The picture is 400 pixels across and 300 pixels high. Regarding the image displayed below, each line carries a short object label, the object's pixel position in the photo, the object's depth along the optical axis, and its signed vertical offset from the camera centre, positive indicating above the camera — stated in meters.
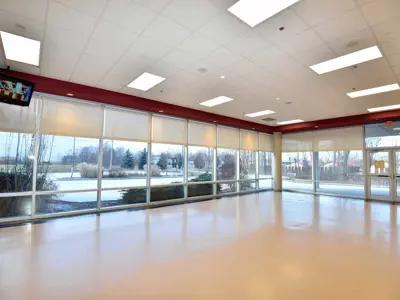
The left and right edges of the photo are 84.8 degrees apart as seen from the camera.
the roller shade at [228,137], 10.06 +1.15
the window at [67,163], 5.95 -0.07
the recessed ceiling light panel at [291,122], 10.50 +1.98
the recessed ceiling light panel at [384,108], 7.67 +1.98
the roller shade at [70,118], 5.90 +1.21
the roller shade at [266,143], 12.05 +1.08
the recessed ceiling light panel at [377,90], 5.73 +2.00
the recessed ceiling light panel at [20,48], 3.78 +2.10
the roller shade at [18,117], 5.35 +1.08
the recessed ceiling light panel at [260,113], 8.61 +1.99
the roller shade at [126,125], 6.95 +1.20
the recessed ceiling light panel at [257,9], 2.82 +2.06
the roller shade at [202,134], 9.05 +1.16
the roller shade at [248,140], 11.05 +1.13
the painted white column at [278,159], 12.34 +0.16
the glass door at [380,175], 9.03 -0.54
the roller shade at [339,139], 9.82 +1.08
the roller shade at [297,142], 11.42 +1.09
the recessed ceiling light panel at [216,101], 7.02 +2.03
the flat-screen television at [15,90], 4.14 +1.37
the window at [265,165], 12.10 -0.18
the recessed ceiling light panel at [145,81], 5.36 +2.08
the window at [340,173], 9.80 -0.49
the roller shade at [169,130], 8.02 +1.18
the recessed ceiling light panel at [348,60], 4.06 +2.04
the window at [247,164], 11.11 -0.12
